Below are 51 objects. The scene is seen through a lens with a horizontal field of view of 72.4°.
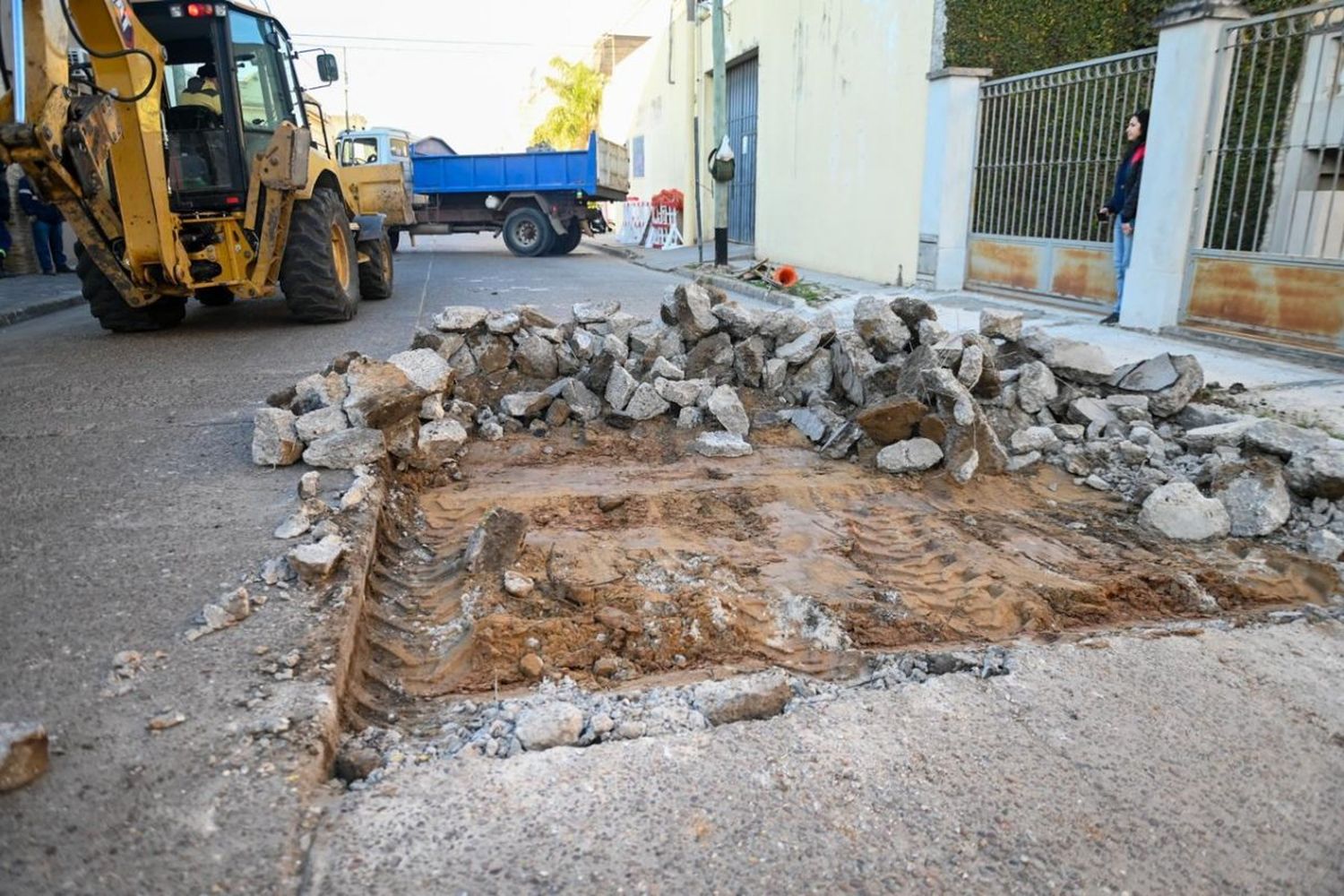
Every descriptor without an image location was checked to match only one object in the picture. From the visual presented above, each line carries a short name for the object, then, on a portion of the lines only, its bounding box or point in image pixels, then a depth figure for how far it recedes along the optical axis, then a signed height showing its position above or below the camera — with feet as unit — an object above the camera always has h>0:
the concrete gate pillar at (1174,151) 24.58 +0.90
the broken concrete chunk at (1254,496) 13.50 -4.53
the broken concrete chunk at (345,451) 14.53 -4.02
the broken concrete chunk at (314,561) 10.60 -4.17
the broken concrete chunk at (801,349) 19.76 -3.38
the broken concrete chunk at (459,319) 20.45 -2.84
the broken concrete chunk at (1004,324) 20.07 -2.93
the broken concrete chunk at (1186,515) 13.66 -4.77
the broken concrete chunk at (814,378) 19.56 -3.99
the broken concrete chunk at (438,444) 16.26 -4.44
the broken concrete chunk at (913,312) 19.69 -2.61
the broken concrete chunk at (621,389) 18.93 -4.02
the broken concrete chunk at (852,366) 18.56 -3.55
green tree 106.32 +9.79
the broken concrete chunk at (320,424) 14.94 -3.73
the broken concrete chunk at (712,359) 20.18 -3.67
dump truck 60.18 -0.33
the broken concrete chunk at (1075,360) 18.86 -3.50
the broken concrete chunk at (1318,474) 13.55 -4.17
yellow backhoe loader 21.34 +0.80
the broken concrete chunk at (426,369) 17.78 -3.44
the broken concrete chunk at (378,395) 15.40 -3.43
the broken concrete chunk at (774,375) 19.69 -3.92
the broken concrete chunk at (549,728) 8.29 -4.75
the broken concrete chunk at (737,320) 20.43 -2.87
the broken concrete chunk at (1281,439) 14.44 -3.94
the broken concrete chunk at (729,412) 18.16 -4.32
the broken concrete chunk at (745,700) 8.78 -4.80
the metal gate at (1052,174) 29.81 +0.39
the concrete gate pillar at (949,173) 35.12 +0.48
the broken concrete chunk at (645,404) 18.79 -4.29
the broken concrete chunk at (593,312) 21.94 -2.91
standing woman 26.35 -0.22
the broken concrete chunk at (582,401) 19.04 -4.34
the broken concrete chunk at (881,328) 19.12 -2.88
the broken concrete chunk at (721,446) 17.28 -4.72
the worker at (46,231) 44.04 -2.02
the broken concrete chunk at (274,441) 14.49 -3.85
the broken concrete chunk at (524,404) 18.90 -4.33
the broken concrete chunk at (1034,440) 16.81 -4.52
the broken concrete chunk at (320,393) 15.94 -3.47
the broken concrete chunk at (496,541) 12.24 -4.61
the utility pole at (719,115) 44.55 +3.39
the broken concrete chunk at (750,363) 19.99 -3.70
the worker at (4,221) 44.16 -1.50
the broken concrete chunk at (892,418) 16.42 -4.07
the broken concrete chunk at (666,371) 19.39 -3.76
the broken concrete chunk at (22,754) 6.94 -4.18
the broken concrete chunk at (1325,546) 12.59 -4.84
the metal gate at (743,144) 60.80 +2.78
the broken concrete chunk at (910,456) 16.15 -4.61
